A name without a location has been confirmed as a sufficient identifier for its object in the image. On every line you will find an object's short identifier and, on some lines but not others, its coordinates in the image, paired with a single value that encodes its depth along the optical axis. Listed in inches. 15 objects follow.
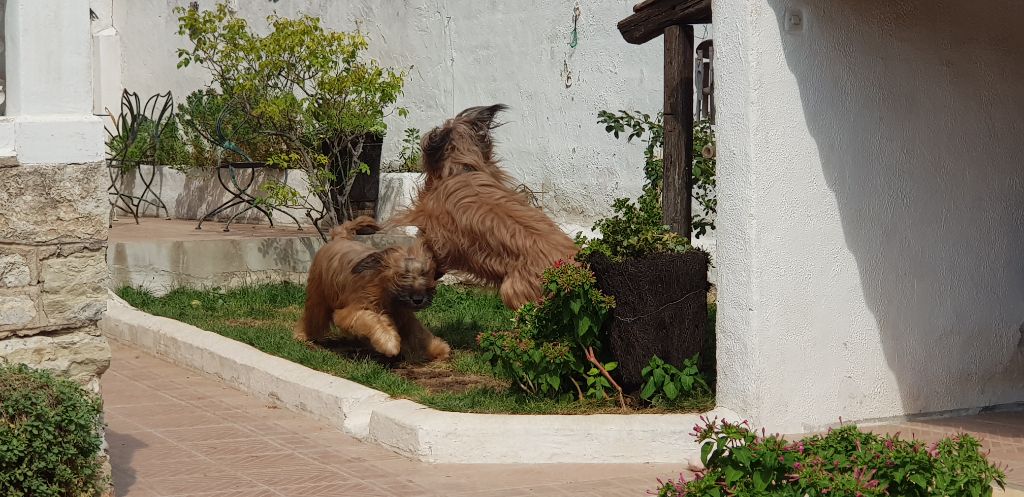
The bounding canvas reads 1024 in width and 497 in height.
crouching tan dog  334.0
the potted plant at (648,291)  271.7
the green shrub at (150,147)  661.3
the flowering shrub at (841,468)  168.4
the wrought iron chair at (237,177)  535.5
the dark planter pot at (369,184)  510.3
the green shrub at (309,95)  462.0
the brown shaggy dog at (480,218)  323.3
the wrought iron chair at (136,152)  652.1
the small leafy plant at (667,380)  270.8
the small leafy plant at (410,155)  524.7
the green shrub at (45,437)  191.6
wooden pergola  295.4
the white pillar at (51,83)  208.8
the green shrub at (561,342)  275.3
